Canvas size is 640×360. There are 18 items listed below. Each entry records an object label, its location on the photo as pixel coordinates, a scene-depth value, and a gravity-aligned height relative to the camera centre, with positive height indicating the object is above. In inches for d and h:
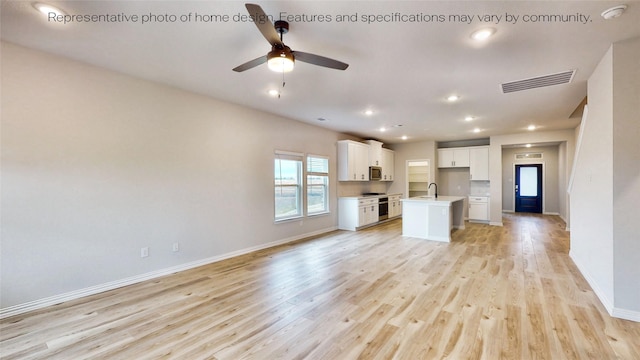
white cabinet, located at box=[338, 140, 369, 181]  280.4 +21.3
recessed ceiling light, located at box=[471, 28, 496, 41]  94.3 +52.3
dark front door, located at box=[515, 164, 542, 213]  391.9 -10.7
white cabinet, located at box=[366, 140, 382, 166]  317.4 +33.5
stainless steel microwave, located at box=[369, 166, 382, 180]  317.7 +9.4
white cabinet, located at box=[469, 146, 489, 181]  323.0 +21.6
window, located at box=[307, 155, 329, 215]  250.2 -4.1
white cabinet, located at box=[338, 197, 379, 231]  275.3 -33.1
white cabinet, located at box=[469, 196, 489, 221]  319.0 -32.4
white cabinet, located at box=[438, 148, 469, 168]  337.4 +29.5
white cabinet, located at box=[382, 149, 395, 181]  347.9 +21.6
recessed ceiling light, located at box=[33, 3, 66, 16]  82.8 +53.4
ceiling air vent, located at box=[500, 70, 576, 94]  134.3 +52.0
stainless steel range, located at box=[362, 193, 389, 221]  314.3 -30.3
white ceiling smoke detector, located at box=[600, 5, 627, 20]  81.1 +51.6
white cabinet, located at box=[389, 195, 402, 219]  341.5 -33.0
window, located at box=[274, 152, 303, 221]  219.5 -3.9
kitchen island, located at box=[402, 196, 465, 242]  225.1 -31.8
